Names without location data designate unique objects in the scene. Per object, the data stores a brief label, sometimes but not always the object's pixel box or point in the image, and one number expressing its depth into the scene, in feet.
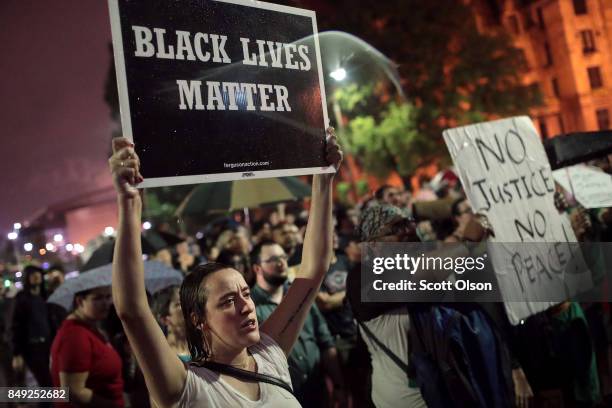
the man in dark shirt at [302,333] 14.38
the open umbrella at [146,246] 16.88
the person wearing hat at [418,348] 10.40
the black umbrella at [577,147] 15.16
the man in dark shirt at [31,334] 23.11
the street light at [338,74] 13.19
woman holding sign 6.27
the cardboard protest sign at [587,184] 15.78
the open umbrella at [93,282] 13.87
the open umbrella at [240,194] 25.98
